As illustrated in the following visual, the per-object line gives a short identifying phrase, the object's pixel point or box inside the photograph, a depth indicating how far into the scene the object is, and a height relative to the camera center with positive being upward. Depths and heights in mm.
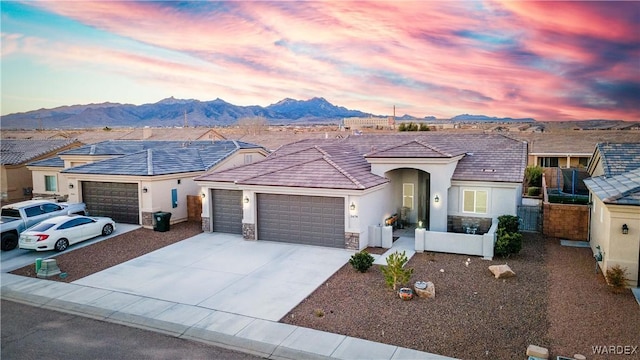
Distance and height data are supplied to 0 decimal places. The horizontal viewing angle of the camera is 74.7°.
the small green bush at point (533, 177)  30531 -2785
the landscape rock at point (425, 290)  12219 -4418
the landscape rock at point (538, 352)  8555 -4375
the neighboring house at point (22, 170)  30859 -2250
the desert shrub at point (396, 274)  12586 -4039
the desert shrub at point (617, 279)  12070 -4086
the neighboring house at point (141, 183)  22297 -2347
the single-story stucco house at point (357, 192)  18000 -2439
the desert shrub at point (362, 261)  14461 -4210
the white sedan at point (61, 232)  17109 -3939
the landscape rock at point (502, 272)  13734 -4363
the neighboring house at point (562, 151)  38812 -1150
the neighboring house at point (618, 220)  12320 -2551
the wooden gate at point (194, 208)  23766 -3832
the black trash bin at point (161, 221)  21234 -4079
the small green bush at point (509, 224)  17984 -3644
